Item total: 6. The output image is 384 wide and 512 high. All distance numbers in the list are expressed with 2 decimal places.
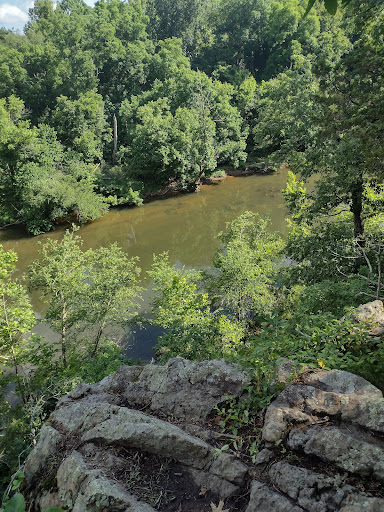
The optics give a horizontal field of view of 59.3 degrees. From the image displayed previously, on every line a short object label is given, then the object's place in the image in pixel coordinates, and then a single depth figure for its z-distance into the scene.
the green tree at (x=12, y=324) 8.09
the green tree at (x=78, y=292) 10.30
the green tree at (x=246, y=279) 10.78
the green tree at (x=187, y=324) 8.61
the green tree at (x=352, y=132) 6.81
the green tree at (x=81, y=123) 27.47
